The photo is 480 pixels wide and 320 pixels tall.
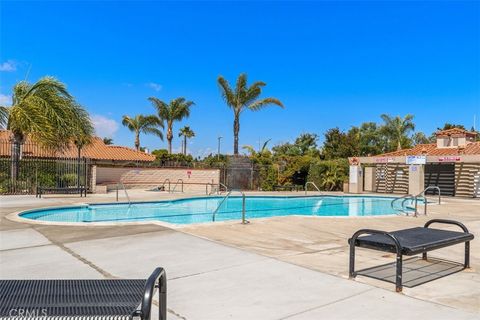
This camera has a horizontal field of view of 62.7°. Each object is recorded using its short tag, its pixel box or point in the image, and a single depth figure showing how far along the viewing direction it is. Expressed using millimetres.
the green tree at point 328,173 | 27750
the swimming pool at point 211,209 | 13305
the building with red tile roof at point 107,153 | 28222
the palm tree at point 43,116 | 18078
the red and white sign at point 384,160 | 26175
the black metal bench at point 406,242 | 4668
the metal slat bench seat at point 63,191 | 17081
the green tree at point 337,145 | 39234
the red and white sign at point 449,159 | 23211
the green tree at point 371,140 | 46688
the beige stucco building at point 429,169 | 23641
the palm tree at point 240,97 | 30953
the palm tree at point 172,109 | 42931
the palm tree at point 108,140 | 70894
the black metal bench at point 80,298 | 2350
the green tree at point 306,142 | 41500
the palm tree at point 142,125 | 43938
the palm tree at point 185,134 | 60719
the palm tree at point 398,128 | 45375
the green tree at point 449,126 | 51719
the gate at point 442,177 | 25438
